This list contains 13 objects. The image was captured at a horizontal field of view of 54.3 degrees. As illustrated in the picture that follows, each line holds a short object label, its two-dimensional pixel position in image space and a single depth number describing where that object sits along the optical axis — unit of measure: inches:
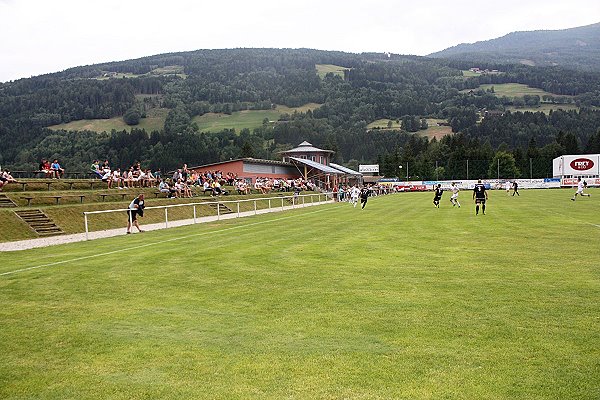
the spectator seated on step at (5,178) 1078.6
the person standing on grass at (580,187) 1728.1
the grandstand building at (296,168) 2576.3
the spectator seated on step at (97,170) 1453.0
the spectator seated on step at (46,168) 1327.8
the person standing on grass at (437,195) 1430.9
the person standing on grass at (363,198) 1526.8
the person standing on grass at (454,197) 1469.2
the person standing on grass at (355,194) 1656.0
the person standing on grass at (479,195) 1109.7
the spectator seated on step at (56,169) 1370.6
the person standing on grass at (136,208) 906.1
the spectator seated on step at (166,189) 1374.3
